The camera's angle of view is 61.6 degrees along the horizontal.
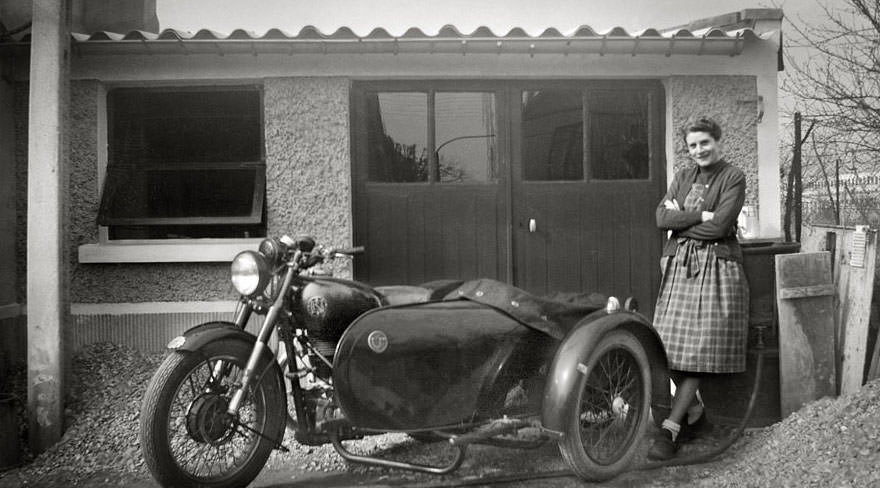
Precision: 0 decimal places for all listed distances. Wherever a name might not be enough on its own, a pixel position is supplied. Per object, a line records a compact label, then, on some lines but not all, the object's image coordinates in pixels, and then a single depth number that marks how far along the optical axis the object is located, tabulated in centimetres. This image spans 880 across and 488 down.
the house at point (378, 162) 595
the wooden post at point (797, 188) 756
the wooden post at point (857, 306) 460
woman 416
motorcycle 334
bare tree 836
